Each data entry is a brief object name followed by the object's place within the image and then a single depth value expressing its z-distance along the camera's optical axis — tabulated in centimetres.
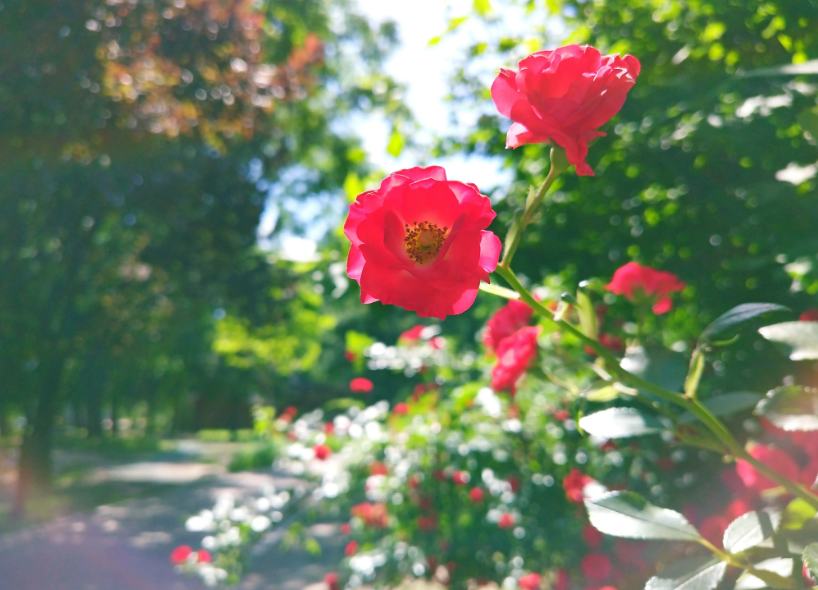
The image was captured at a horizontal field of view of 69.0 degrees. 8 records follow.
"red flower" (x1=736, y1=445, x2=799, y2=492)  36
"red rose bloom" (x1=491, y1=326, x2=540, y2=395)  40
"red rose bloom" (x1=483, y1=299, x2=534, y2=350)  48
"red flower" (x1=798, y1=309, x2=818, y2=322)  41
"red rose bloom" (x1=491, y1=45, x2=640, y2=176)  23
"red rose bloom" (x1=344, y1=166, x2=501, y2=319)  21
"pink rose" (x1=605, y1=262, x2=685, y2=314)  37
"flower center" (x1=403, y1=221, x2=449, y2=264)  22
